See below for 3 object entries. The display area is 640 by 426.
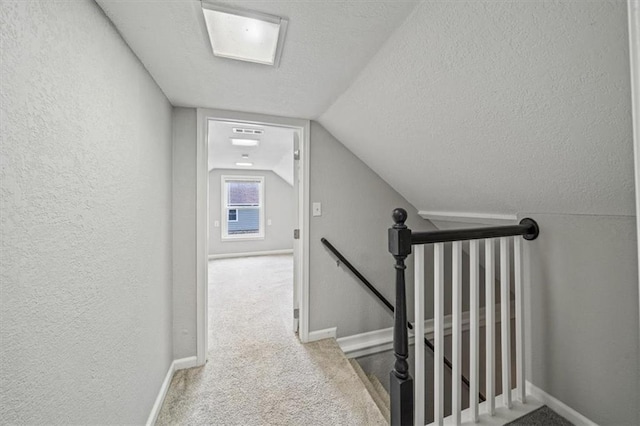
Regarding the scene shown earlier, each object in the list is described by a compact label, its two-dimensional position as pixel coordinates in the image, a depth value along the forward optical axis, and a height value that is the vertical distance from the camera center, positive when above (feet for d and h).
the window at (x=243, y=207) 19.69 +0.83
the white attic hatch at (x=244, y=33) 3.27 +2.65
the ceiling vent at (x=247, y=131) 9.67 +3.34
